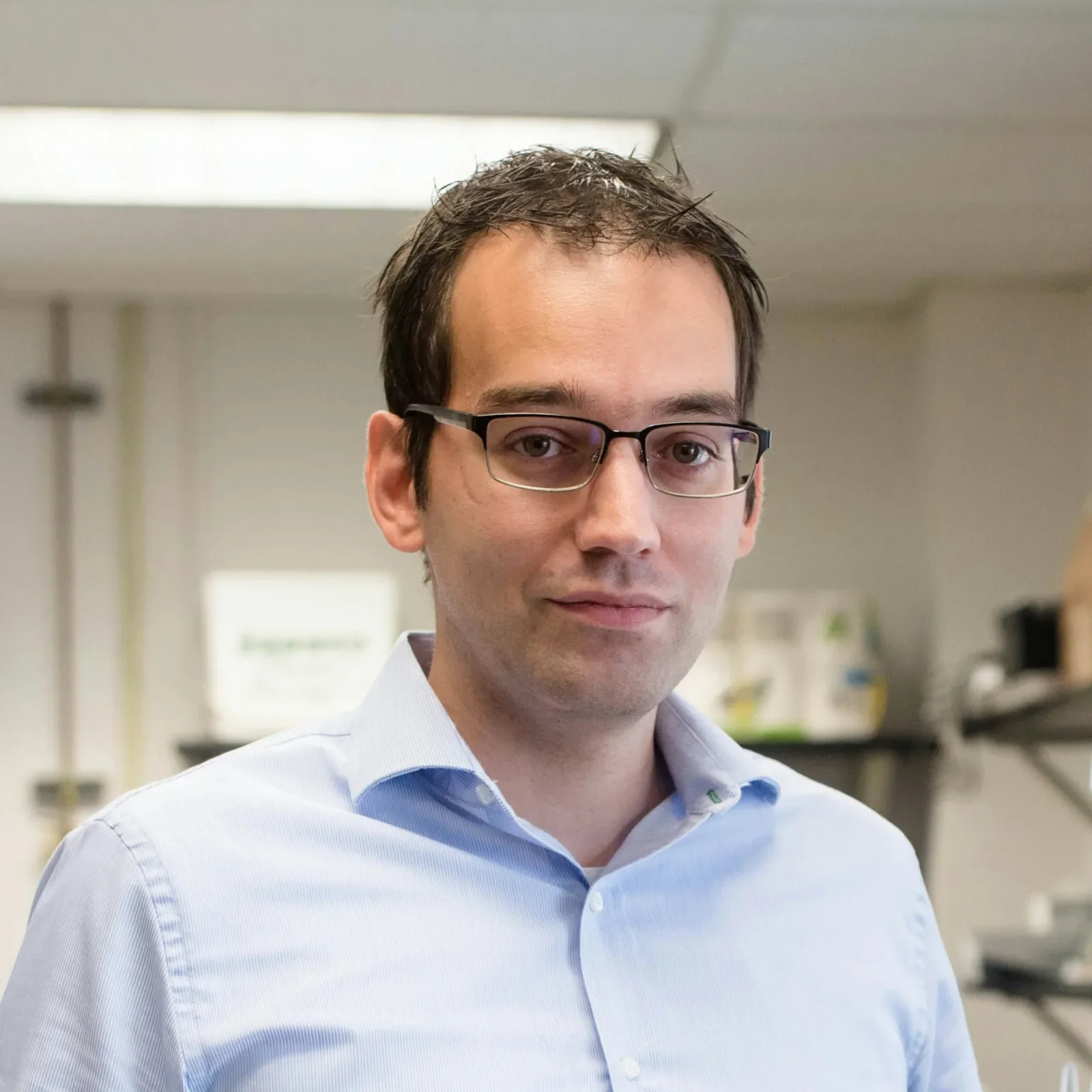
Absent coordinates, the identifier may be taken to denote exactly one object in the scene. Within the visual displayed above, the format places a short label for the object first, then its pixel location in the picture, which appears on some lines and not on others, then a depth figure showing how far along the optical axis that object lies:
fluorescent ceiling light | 2.62
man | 0.91
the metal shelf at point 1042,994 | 2.51
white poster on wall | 3.21
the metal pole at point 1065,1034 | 2.86
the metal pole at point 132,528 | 3.39
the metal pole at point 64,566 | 3.36
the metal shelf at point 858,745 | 3.23
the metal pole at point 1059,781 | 3.17
